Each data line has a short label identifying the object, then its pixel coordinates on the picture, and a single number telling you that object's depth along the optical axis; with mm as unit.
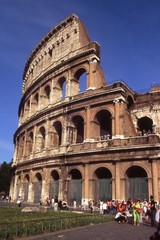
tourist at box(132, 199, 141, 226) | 12406
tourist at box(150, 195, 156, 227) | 12062
